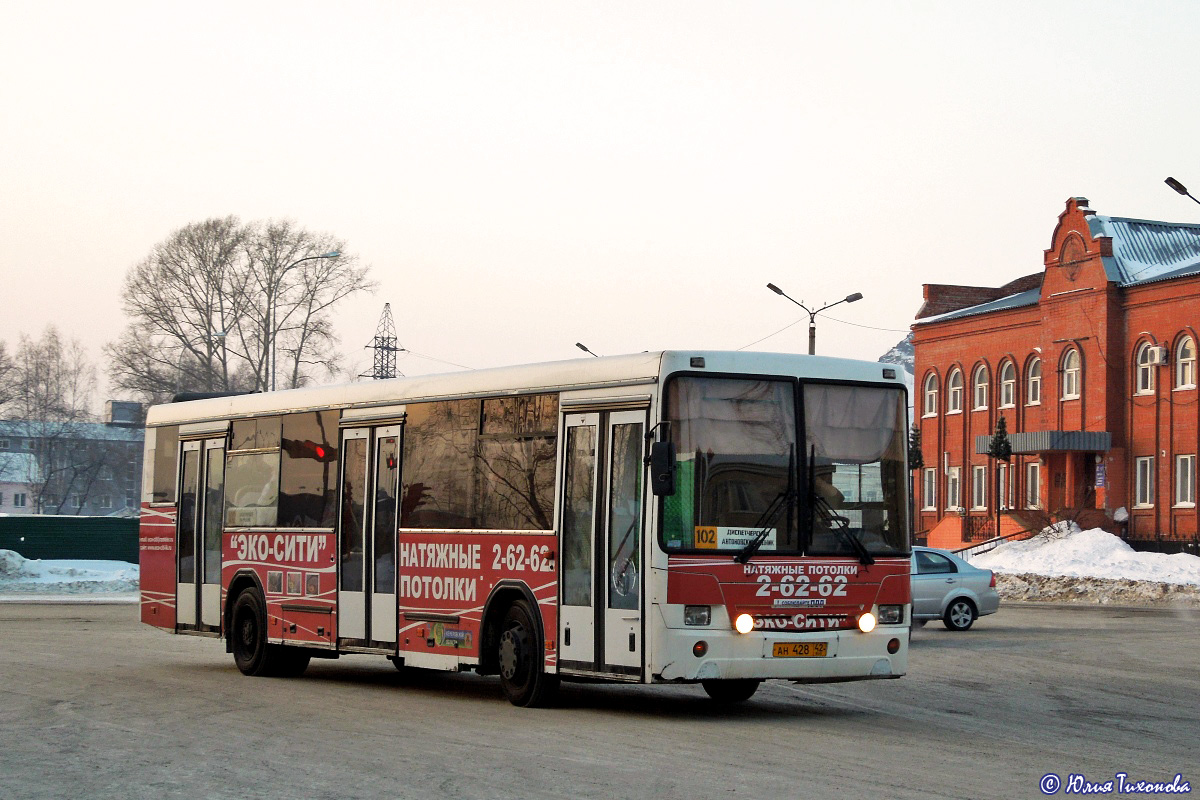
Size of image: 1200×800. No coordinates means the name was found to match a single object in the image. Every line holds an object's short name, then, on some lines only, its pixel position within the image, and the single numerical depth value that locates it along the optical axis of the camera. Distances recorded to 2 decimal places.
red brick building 57.25
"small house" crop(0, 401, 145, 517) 113.81
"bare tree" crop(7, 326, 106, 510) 114.00
